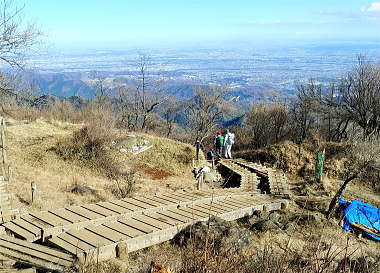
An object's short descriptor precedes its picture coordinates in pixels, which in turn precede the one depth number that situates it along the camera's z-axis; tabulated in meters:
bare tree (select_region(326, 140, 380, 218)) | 12.87
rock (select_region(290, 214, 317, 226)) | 11.49
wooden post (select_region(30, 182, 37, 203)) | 10.50
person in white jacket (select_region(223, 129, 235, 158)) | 20.68
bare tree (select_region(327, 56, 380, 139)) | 25.54
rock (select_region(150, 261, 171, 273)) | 4.24
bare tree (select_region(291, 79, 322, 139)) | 31.20
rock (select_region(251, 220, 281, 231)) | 9.83
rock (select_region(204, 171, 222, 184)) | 17.48
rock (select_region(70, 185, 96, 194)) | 12.64
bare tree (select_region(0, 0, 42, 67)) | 12.47
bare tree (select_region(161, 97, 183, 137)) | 47.00
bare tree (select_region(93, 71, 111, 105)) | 46.06
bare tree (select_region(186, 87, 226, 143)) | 41.47
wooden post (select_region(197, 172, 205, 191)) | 13.27
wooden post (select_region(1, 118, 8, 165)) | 15.37
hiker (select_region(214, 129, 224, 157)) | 20.59
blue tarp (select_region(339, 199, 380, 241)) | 12.56
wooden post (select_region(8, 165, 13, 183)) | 13.63
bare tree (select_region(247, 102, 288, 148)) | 33.41
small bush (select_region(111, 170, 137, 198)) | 12.45
